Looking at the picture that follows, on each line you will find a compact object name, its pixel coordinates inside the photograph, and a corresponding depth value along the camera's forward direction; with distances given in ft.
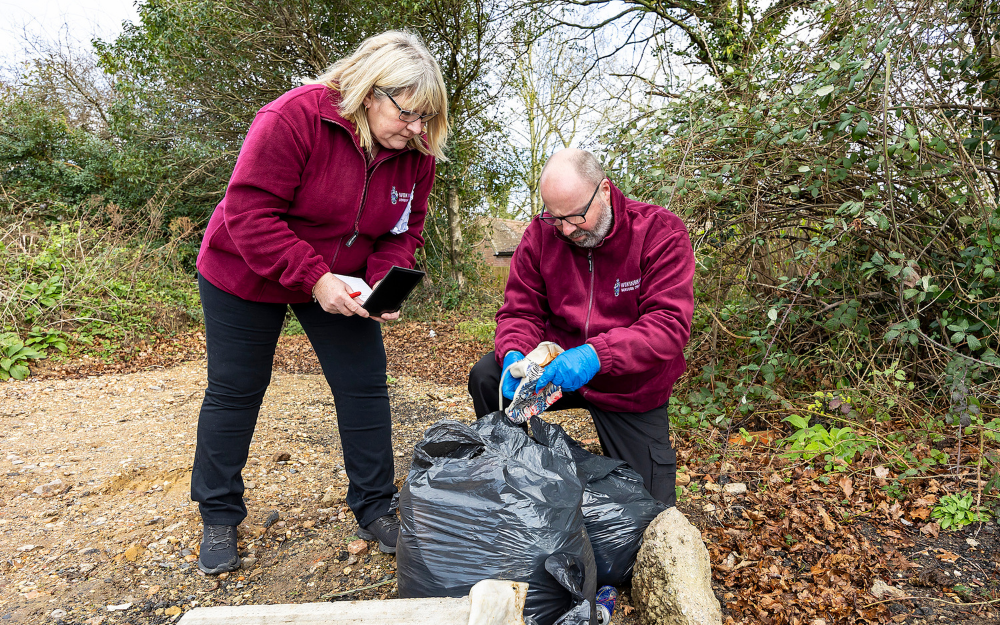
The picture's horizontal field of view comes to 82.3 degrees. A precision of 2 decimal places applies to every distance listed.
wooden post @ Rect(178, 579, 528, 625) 3.84
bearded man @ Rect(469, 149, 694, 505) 6.16
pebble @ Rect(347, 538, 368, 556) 6.86
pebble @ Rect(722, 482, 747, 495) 7.97
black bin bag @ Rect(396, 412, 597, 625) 4.66
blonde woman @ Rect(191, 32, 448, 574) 5.77
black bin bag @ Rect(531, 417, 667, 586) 5.67
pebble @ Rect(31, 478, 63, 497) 8.68
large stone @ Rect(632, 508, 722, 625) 4.96
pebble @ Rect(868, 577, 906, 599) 5.79
